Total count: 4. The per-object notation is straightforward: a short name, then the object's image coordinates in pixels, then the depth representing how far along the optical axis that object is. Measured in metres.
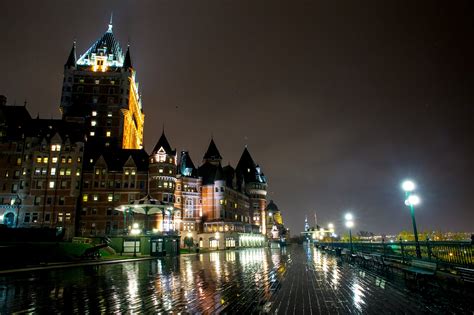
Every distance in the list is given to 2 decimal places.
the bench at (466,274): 11.53
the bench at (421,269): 14.16
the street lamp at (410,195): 20.70
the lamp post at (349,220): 40.69
